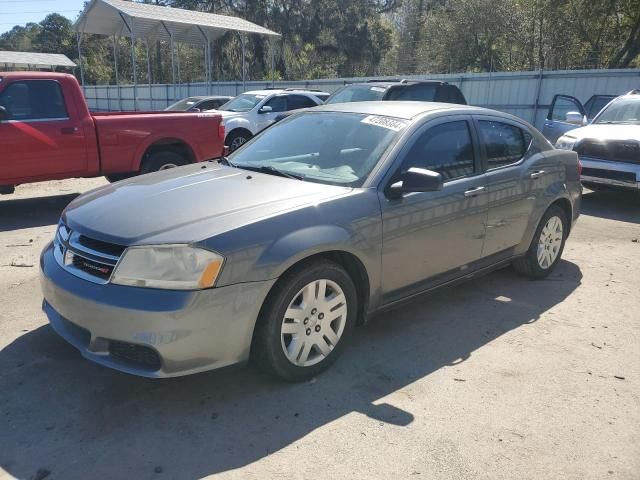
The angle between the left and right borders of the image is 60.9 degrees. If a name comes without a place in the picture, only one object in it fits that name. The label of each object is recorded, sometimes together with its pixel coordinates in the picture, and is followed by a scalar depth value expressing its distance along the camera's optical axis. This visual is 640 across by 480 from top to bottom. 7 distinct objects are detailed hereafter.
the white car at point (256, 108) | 12.87
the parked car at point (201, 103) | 16.25
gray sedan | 2.84
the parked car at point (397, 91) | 10.81
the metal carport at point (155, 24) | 20.91
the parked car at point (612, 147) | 8.38
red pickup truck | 7.07
